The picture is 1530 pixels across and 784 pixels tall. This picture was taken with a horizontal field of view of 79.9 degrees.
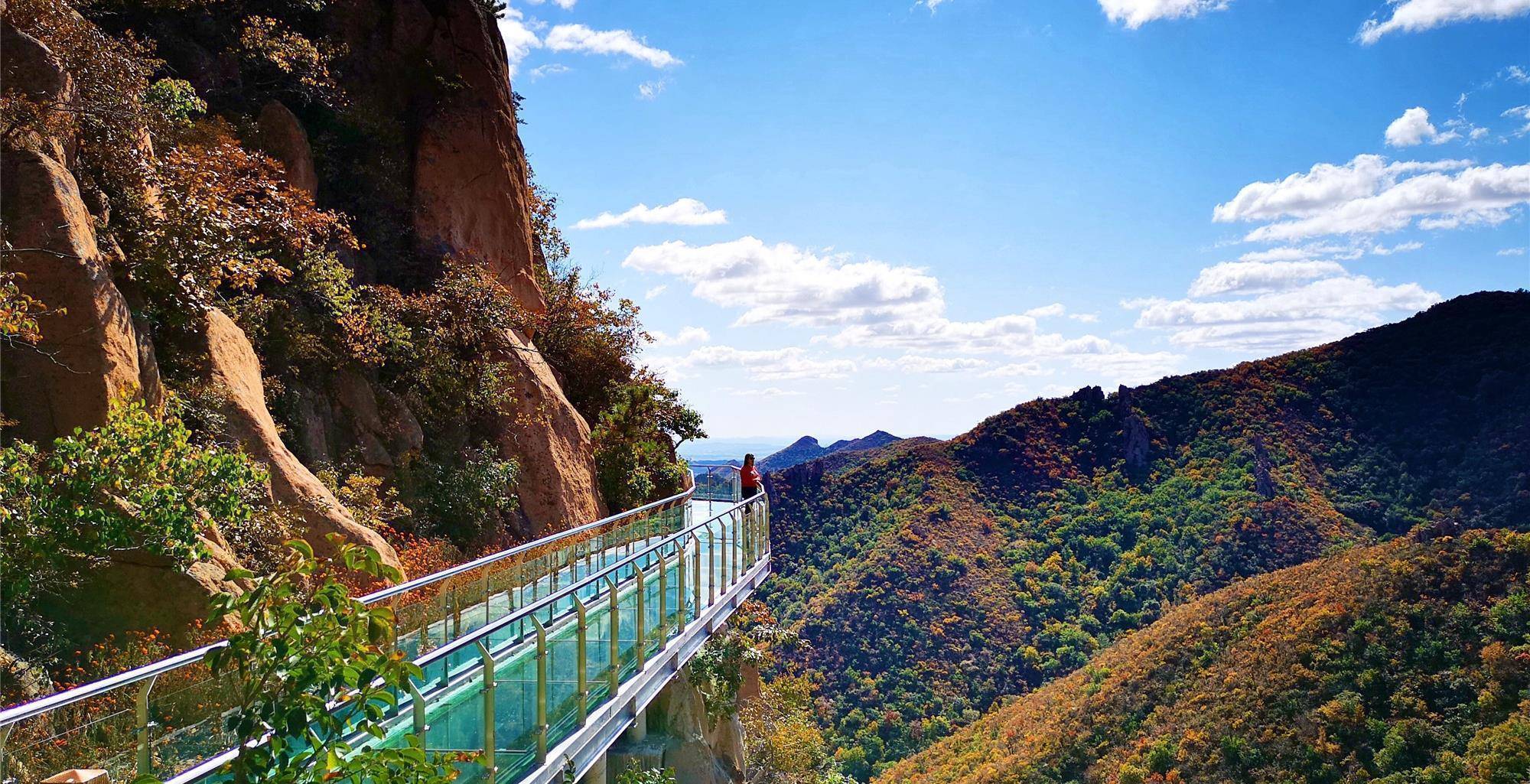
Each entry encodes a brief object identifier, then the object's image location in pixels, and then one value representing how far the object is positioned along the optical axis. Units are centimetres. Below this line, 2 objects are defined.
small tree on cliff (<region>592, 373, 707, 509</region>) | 1777
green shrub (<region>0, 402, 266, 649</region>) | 621
